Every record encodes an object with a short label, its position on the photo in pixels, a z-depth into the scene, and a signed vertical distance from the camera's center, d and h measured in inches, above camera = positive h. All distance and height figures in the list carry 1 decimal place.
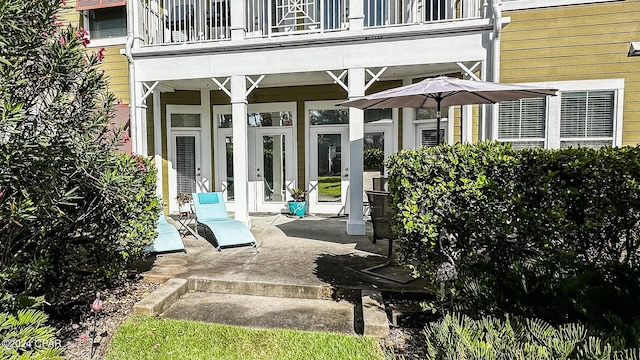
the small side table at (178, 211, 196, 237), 264.4 -48.3
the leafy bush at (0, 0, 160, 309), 82.7 +4.0
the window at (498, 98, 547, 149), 251.4 +27.0
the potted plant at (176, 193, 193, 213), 328.8 -35.1
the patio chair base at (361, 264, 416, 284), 167.0 -53.2
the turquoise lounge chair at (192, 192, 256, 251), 226.7 -39.5
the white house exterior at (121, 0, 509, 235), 248.1 +65.0
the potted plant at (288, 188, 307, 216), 343.9 -38.0
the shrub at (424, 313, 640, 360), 56.5 -30.0
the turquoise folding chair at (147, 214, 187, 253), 207.9 -45.1
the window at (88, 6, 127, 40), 320.8 +124.7
